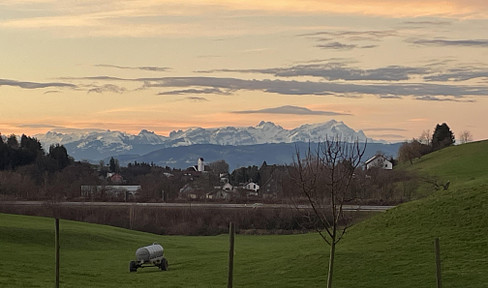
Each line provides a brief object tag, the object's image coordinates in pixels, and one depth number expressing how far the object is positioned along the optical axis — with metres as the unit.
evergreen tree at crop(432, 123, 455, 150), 184.40
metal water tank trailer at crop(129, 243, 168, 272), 48.50
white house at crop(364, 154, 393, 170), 179.51
